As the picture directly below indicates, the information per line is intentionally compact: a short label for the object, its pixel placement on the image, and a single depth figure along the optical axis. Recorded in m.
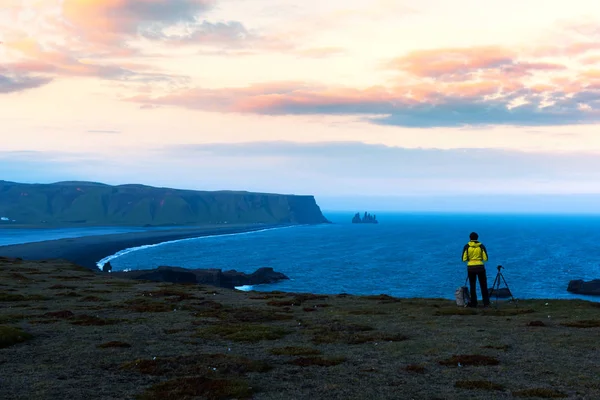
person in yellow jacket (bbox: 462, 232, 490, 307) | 31.84
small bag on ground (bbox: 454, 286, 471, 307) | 33.19
